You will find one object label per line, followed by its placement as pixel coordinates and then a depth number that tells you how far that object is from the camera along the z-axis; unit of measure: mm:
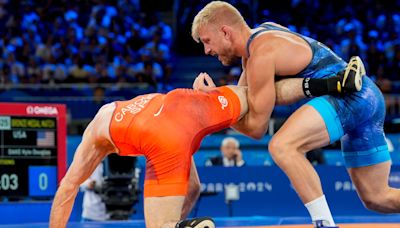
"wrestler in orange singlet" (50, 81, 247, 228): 6219
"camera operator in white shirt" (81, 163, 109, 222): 12158
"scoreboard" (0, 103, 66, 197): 10743
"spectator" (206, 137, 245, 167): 13124
